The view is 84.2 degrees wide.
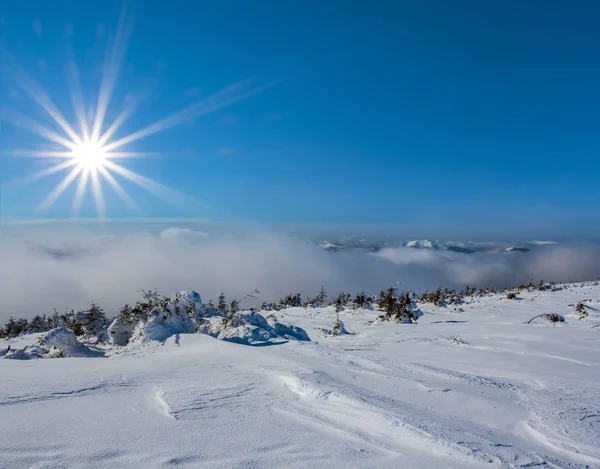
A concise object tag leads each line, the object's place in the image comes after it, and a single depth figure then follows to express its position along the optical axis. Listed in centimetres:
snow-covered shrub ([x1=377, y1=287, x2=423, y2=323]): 955
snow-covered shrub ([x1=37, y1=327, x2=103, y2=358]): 523
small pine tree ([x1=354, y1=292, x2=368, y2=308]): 1531
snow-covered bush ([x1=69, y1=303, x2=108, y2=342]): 880
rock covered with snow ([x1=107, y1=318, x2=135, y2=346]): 665
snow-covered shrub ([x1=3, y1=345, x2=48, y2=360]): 482
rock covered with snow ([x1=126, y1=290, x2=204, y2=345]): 592
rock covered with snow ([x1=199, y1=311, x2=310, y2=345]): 568
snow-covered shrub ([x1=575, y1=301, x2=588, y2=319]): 796
